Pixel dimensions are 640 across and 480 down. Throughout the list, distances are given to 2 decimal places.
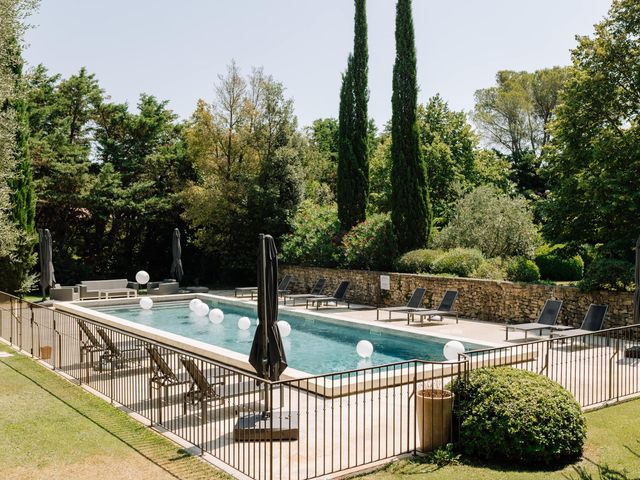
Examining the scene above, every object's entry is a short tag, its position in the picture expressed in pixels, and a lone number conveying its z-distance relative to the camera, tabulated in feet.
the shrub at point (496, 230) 71.72
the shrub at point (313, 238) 82.64
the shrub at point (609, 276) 47.03
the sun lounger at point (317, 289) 72.03
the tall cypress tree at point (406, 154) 74.69
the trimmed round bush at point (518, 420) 21.12
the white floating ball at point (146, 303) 72.49
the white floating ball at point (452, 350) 36.17
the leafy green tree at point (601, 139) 52.06
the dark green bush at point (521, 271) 56.54
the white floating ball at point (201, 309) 66.69
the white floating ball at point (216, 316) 60.54
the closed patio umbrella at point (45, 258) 70.64
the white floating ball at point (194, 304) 67.15
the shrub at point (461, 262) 63.57
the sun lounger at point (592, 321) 45.24
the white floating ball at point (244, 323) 56.49
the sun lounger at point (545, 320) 46.39
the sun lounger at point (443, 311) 56.49
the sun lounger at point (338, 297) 69.67
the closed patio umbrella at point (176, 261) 85.46
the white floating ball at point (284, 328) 50.25
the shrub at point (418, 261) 68.33
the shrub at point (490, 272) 61.62
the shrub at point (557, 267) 81.20
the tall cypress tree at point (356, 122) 85.35
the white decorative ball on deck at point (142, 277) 89.25
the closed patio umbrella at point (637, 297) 41.11
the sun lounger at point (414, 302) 58.90
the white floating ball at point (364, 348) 41.14
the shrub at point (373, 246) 74.79
